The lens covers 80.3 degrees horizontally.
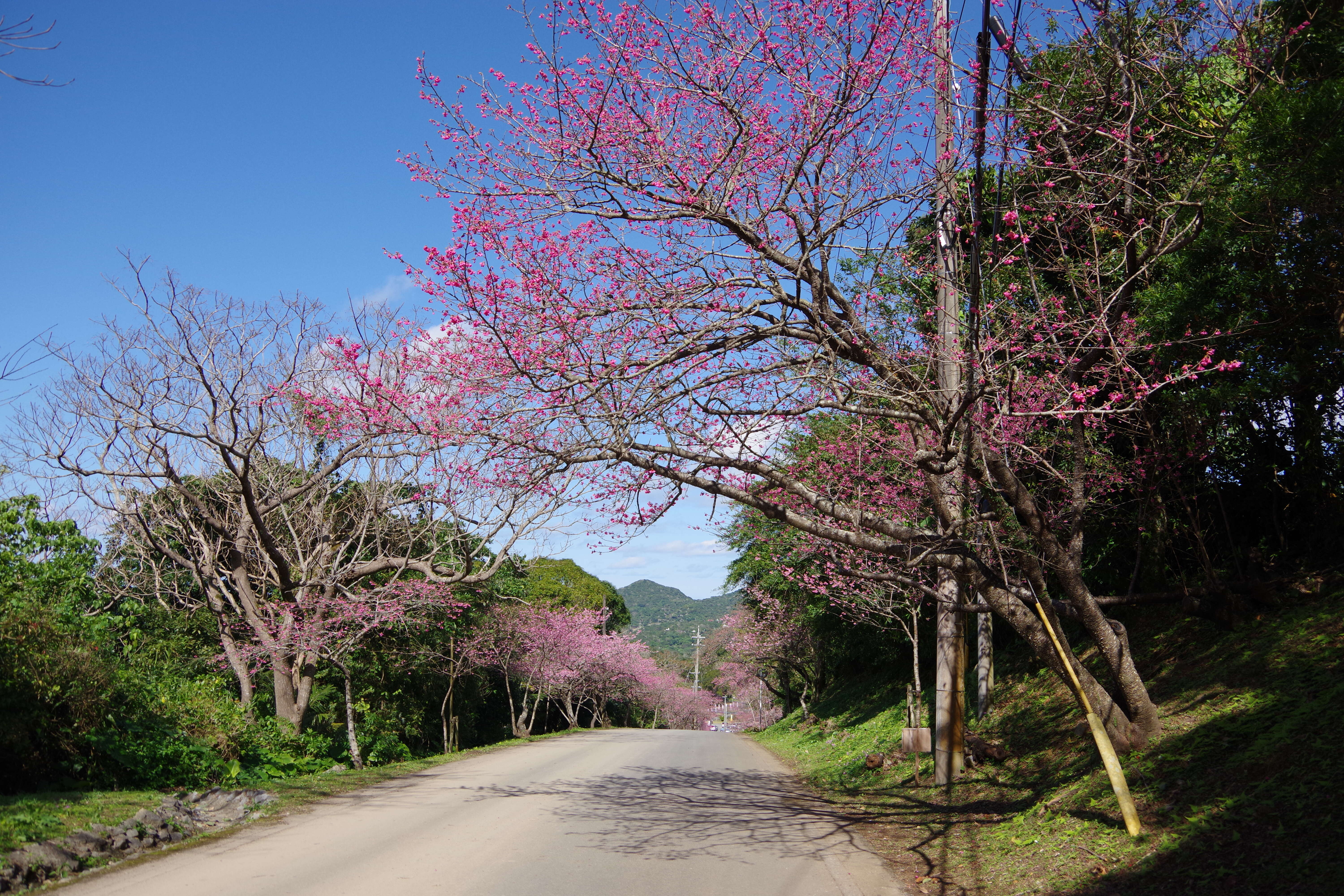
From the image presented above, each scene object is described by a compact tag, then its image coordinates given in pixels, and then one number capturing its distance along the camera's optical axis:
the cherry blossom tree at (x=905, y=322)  6.69
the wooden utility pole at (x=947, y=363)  7.36
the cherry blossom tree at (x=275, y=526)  13.51
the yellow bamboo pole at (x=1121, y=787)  5.54
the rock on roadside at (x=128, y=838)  5.65
